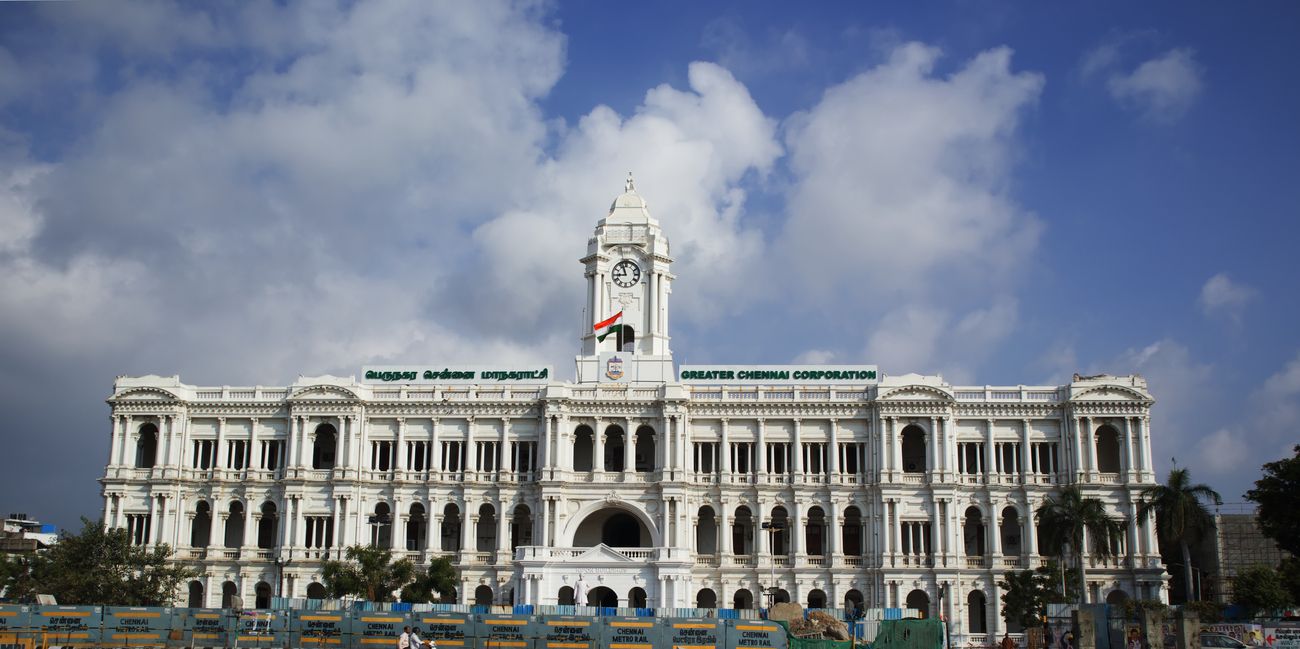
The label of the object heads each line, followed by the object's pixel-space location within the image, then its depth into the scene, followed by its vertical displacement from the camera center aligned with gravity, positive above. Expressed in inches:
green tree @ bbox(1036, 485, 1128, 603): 3491.6 +256.6
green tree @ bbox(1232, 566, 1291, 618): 3457.2 +80.8
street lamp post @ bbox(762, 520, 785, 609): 3769.2 +236.9
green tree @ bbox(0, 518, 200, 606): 3383.4 +115.5
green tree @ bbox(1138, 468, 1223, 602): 3508.9 +294.3
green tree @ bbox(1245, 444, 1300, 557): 3334.2 +304.4
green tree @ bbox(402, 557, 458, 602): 3334.2 +89.0
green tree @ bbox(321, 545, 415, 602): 3329.2 +106.0
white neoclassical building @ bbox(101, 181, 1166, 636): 3801.7 +419.6
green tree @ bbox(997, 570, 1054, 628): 3282.5 +56.3
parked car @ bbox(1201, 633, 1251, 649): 2407.7 -36.5
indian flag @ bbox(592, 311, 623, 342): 4180.6 +911.0
